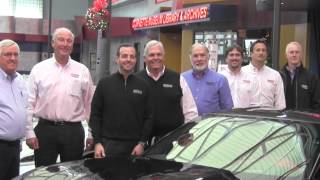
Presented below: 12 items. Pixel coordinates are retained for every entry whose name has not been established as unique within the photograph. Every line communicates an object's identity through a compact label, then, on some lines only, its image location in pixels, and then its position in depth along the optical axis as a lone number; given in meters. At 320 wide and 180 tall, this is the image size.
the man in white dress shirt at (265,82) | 7.14
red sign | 20.12
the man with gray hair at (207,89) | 6.50
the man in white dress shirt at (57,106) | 5.89
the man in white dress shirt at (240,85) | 7.09
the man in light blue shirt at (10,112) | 5.46
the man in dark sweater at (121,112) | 5.62
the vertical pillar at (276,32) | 9.70
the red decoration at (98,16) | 24.66
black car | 4.15
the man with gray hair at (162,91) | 5.95
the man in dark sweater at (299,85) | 7.67
